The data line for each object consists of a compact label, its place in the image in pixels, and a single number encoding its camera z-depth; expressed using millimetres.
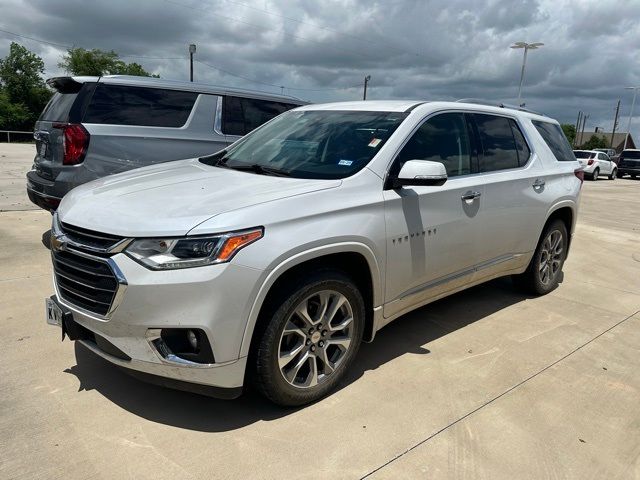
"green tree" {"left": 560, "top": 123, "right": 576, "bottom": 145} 89500
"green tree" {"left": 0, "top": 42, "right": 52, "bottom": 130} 54719
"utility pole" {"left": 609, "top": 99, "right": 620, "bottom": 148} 74338
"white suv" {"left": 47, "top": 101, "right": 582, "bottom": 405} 2482
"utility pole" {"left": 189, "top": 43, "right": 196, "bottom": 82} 31266
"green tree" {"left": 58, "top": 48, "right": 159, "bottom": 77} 65375
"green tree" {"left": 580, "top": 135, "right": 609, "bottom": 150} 86088
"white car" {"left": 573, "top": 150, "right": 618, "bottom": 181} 26488
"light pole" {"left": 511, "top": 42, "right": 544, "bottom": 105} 31384
